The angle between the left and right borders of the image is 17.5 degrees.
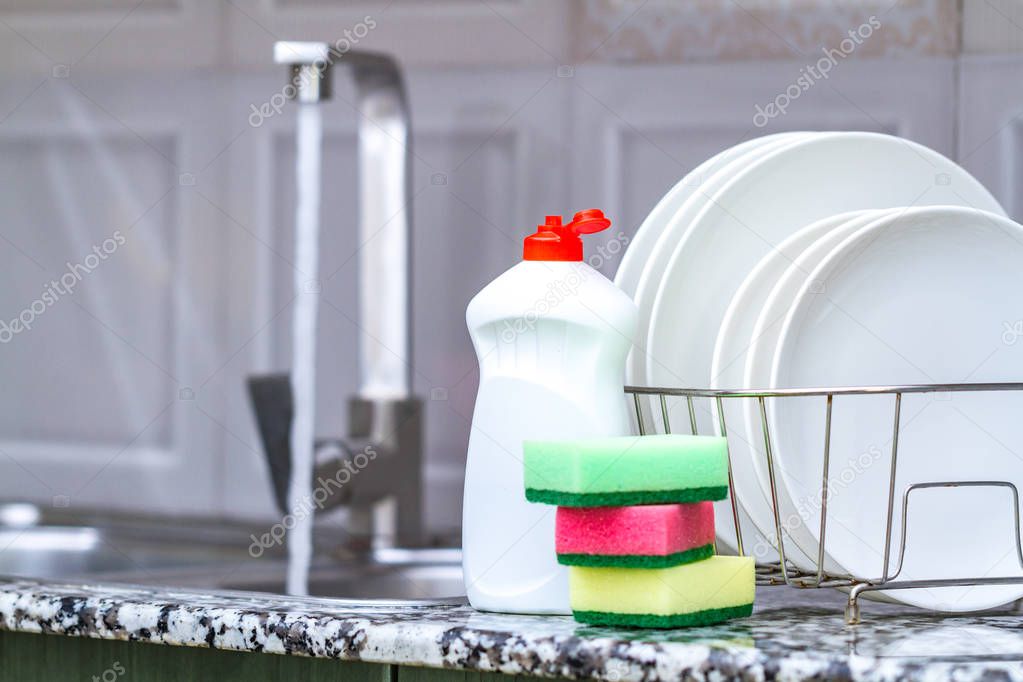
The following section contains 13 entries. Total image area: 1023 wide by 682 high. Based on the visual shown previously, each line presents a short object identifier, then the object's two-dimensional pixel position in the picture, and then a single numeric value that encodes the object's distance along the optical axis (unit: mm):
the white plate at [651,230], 1772
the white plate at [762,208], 1731
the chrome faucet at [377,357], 2182
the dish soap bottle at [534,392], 1638
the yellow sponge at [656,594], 1582
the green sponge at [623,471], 1563
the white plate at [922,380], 1664
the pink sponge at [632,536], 1562
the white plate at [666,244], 1739
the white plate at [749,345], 1682
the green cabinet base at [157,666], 1628
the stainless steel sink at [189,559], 2029
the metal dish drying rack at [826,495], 1614
